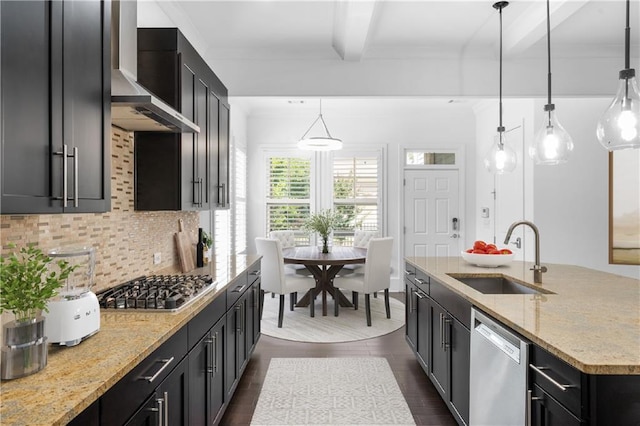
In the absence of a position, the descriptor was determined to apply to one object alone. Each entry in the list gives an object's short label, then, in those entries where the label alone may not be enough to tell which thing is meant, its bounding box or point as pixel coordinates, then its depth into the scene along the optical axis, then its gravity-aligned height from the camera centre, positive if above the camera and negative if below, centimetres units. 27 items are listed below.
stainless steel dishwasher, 155 -71
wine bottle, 319 -35
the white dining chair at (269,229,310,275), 588 -38
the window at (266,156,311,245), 630 +33
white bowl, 296 -36
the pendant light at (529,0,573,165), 251 +45
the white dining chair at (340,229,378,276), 588 -38
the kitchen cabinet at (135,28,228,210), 234 +47
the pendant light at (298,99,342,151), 481 +85
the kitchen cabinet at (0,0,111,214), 103 +32
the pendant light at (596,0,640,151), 180 +45
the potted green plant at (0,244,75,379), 105 -29
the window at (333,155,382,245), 631 +35
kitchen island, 119 -52
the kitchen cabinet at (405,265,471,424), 215 -83
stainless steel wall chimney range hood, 164 +53
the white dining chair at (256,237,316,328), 438 -74
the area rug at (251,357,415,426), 253 -133
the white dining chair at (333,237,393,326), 447 -76
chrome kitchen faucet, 245 -36
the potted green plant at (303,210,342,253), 502 -19
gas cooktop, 179 -42
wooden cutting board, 303 -31
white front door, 633 -1
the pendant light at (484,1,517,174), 319 +45
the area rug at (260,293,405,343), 413 -130
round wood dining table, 445 -58
